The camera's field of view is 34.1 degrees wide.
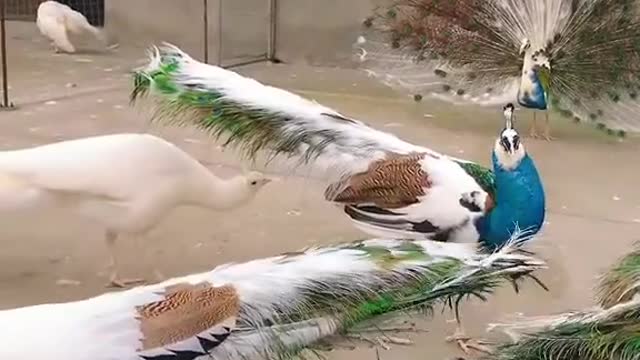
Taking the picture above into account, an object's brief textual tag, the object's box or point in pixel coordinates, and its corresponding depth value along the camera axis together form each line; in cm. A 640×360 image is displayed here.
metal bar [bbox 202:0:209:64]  701
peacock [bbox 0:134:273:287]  245
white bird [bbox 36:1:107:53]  758
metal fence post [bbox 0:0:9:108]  544
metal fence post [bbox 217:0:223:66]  752
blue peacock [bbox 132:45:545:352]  226
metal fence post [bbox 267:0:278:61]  791
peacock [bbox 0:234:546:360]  142
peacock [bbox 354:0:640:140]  462
